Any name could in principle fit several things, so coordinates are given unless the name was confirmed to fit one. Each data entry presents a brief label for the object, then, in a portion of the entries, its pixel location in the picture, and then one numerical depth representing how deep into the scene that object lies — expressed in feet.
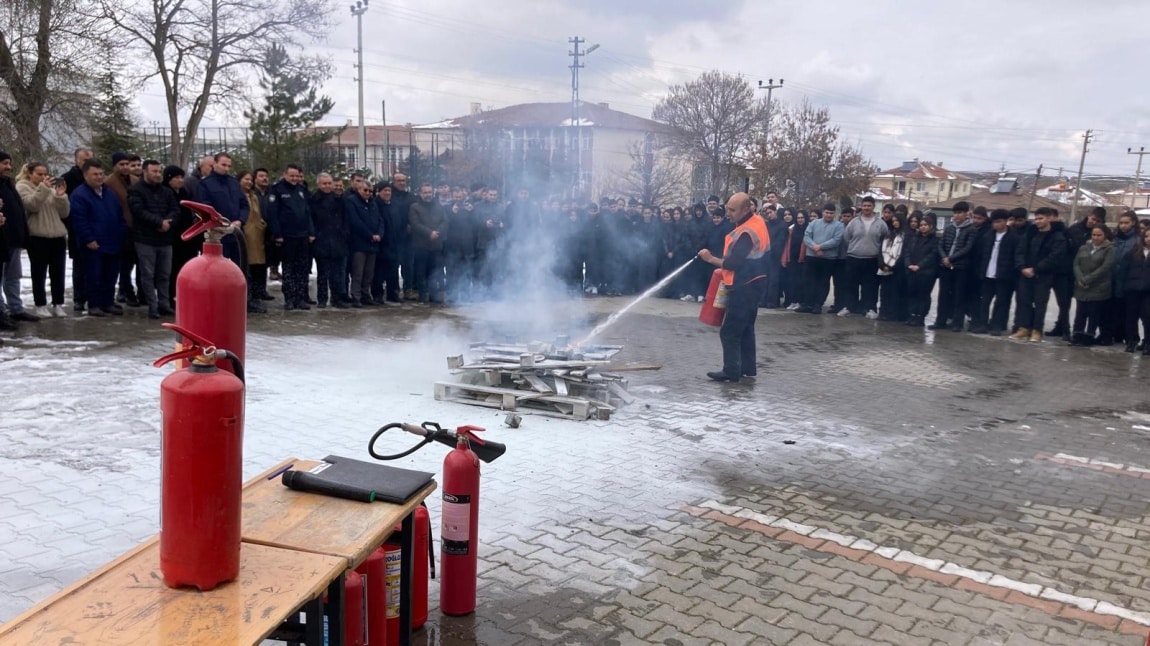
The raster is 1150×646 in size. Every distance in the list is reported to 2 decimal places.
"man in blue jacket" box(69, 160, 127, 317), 31.04
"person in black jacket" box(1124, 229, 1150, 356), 37.19
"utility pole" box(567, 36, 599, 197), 100.22
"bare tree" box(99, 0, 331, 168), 95.40
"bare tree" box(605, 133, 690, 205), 130.41
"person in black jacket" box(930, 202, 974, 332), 42.63
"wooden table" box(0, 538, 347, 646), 6.46
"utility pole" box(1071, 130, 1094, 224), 201.05
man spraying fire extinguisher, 26.94
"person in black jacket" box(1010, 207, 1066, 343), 39.86
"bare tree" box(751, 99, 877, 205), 132.98
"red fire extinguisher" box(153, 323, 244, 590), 6.88
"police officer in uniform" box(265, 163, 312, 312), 36.86
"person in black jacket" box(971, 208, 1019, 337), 41.22
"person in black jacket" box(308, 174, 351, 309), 38.63
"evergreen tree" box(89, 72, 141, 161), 75.61
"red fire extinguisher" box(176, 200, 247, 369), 8.34
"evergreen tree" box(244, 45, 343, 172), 110.11
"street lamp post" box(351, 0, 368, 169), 120.88
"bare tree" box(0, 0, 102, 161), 62.80
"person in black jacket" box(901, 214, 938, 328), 43.65
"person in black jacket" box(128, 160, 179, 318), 31.60
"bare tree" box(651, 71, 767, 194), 140.97
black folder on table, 9.50
